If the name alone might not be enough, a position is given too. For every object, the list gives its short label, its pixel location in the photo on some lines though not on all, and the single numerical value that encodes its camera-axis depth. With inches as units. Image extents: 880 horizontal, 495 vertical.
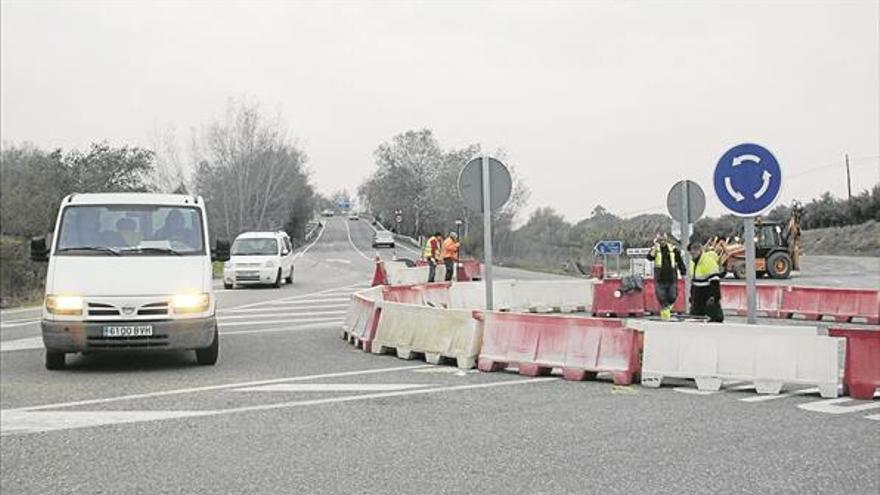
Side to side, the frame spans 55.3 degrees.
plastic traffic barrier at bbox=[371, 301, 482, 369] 411.8
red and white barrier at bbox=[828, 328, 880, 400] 321.1
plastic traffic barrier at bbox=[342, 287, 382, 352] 478.9
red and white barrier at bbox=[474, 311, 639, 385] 364.2
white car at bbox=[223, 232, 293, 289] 1079.0
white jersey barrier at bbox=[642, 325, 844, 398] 328.8
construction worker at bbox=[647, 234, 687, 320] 626.8
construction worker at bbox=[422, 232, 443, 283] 1035.9
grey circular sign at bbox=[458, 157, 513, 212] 459.8
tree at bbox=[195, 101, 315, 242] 3061.0
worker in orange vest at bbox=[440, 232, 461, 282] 1005.8
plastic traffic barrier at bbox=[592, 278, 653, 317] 735.1
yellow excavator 1219.2
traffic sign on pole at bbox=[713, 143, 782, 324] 355.3
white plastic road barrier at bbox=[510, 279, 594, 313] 816.9
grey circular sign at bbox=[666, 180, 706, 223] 588.7
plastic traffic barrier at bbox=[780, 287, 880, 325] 663.1
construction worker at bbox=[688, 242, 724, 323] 526.6
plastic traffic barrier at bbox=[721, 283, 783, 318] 723.4
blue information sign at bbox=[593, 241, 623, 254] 910.4
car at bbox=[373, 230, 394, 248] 3275.1
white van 388.5
